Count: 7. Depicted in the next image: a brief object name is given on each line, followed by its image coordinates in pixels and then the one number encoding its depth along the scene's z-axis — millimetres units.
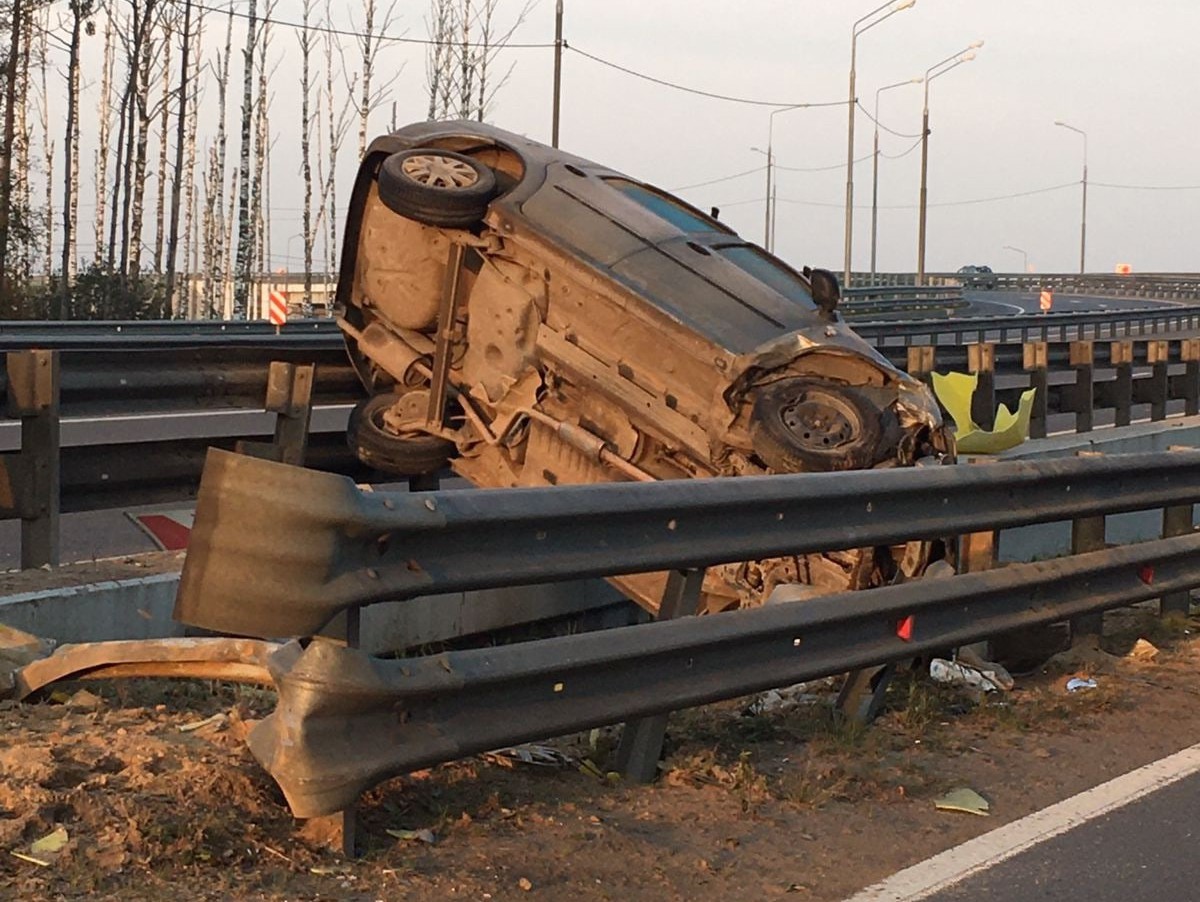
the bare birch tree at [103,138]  49031
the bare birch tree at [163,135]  46441
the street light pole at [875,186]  66631
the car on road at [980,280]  102375
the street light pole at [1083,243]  92312
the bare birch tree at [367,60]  54344
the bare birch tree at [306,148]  53719
